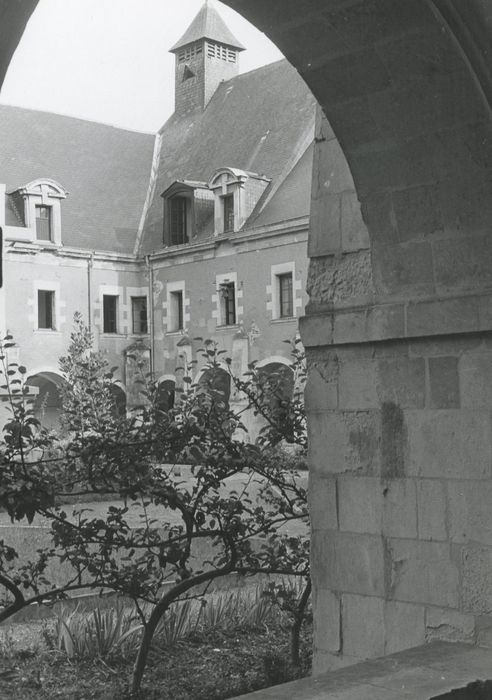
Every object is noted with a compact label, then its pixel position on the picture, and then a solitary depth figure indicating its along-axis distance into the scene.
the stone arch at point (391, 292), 3.63
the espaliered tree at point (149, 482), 4.87
